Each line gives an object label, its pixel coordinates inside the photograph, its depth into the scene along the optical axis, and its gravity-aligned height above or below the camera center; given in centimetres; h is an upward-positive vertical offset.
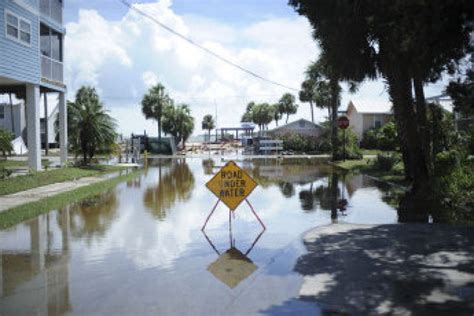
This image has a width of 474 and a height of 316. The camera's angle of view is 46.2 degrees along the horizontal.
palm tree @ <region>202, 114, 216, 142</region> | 12644 +531
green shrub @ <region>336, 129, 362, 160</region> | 3959 -32
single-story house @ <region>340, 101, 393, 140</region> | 6003 +272
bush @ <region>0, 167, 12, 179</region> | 2038 -92
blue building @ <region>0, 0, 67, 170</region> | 2147 +388
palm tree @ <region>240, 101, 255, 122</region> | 12765 +761
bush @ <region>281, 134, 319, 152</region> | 5656 +21
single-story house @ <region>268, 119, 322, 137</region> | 6266 +193
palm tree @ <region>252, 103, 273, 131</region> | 11538 +646
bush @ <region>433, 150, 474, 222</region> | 1323 -114
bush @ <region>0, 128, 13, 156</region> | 2667 +38
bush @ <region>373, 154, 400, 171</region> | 2697 -88
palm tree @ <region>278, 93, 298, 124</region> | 10909 +815
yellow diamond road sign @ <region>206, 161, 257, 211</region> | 1192 -83
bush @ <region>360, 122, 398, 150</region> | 2822 +39
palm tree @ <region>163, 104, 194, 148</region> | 7894 +367
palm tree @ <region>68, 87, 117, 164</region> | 3125 +111
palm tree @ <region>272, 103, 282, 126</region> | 11172 +686
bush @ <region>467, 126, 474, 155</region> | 1840 +7
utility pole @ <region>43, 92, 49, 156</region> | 5505 +367
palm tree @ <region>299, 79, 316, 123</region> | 5310 +560
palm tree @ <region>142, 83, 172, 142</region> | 7625 +602
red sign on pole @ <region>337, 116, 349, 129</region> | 3597 +146
